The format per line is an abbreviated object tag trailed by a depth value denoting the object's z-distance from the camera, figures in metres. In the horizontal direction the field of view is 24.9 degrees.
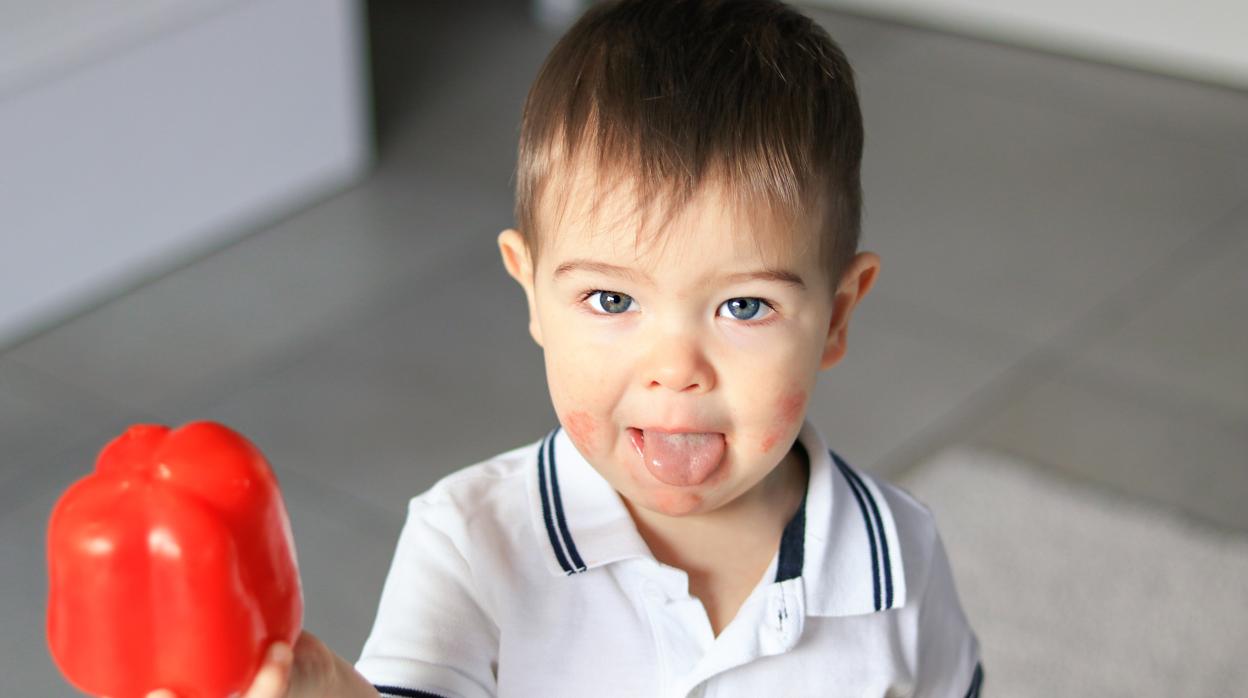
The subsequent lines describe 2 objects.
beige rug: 1.66
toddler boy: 1.03
